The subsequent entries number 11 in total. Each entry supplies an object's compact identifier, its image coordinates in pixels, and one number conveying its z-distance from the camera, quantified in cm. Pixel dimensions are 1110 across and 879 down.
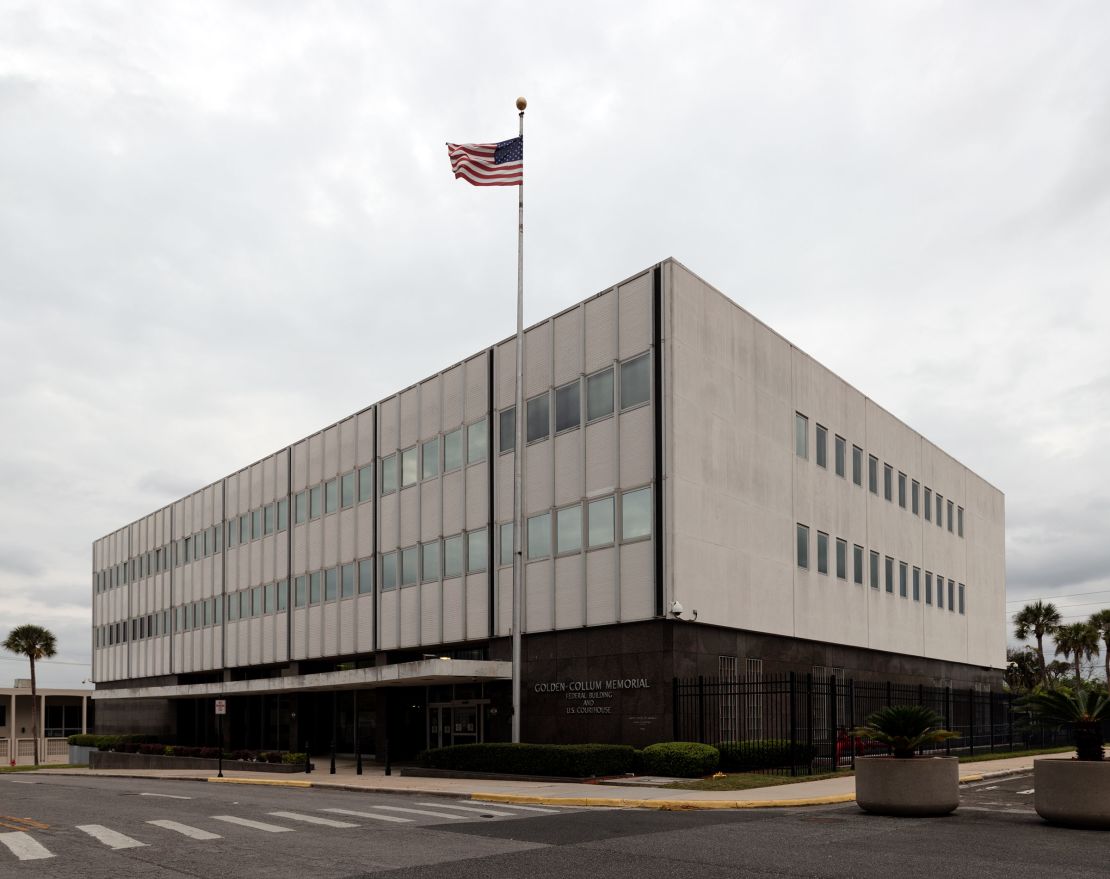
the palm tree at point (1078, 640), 8125
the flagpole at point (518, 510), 3325
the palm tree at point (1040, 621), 8344
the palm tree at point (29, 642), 9269
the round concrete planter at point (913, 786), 1883
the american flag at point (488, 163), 3456
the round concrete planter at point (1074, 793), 1667
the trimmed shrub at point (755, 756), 2938
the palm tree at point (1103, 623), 7979
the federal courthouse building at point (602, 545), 3325
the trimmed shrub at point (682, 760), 2795
